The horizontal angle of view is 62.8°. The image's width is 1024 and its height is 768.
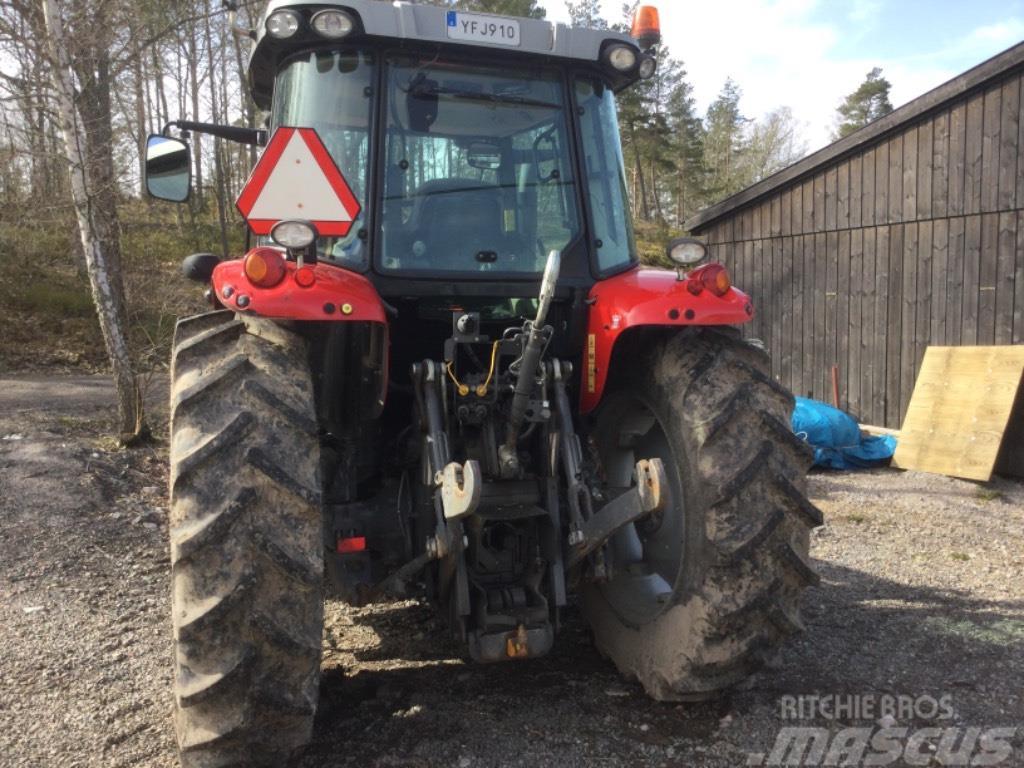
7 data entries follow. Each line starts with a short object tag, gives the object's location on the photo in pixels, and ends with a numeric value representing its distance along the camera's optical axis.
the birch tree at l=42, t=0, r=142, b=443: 7.27
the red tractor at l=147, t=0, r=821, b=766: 2.39
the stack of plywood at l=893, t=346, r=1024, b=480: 7.48
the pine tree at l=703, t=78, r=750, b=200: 42.62
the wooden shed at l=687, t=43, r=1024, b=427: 7.90
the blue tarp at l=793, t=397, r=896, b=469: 8.30
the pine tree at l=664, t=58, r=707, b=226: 36.47
